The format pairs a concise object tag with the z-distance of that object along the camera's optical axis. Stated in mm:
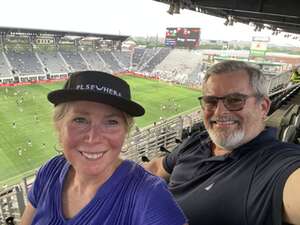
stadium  4293
